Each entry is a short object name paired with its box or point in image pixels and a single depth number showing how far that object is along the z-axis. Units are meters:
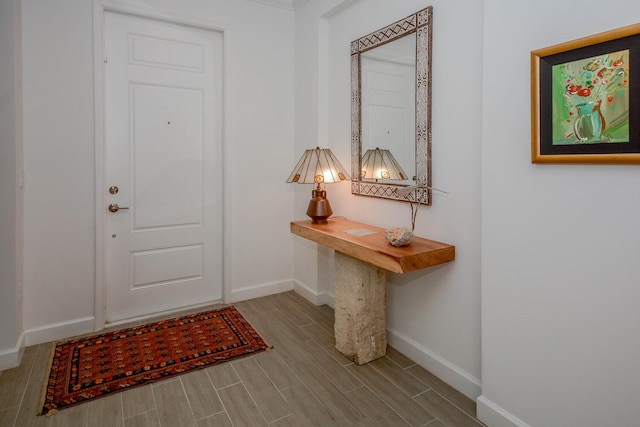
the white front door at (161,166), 2.93
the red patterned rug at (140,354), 2.14
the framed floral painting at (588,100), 1.30
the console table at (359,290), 2.23
